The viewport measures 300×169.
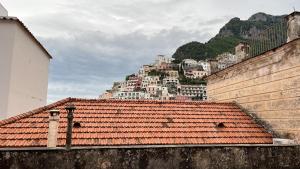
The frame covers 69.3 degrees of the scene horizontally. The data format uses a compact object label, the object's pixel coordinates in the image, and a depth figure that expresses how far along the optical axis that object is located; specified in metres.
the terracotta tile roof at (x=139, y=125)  7.68
